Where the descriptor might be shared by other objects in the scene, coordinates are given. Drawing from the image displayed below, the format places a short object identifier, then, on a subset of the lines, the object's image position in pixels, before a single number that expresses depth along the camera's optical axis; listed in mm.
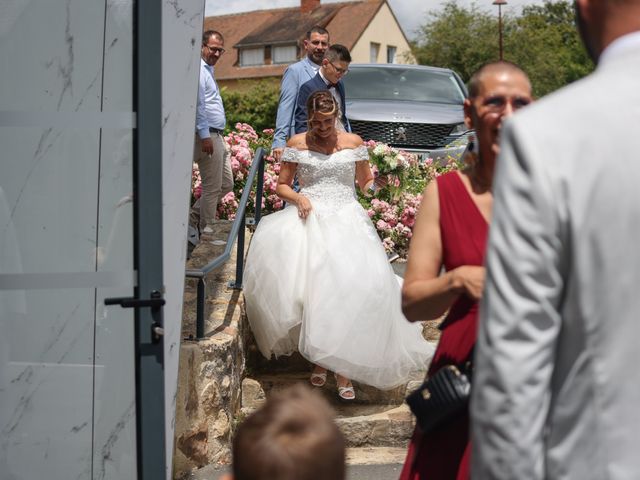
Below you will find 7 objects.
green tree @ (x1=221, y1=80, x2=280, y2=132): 36697
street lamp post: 29498
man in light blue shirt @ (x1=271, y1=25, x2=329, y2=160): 7602
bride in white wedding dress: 5785
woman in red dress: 2490
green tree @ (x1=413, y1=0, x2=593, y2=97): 41659
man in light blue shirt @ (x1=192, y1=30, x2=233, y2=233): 8156
